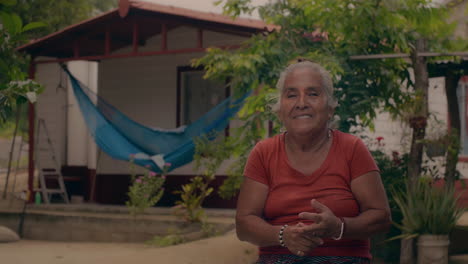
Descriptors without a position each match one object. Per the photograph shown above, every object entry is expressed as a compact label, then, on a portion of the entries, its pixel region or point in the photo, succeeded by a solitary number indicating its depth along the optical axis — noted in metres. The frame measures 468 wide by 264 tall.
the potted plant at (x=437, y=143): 6.08
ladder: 10.95
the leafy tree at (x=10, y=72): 3.17
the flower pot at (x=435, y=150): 6.30
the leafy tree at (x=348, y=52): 6.00
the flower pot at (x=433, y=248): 5.77
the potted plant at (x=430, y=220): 5.73
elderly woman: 2.35
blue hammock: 8.62
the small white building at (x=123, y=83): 9.66
